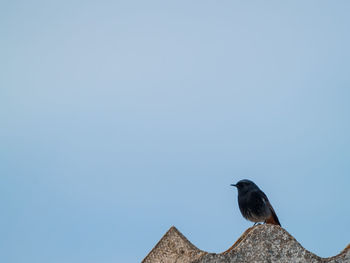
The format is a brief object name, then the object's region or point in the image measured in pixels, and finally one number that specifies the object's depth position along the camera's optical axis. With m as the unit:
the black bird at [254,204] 19.59
